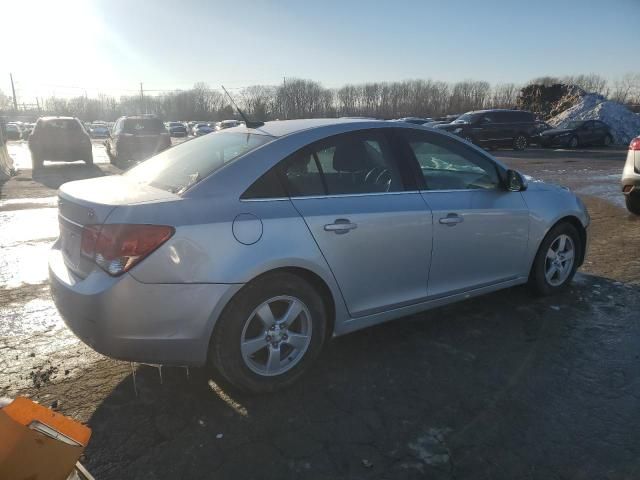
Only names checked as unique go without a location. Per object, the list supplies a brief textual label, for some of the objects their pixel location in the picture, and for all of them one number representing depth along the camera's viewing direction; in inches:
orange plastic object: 60.2
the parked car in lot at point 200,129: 2010.2
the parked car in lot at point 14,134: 1667.0
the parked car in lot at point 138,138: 660.1
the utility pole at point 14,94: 3895.2
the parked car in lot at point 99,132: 2123.0
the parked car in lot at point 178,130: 2148.6
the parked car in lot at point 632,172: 304.3
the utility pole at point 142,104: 4309.1
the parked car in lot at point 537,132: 1048.4
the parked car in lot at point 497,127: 992.9
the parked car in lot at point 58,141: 620.1
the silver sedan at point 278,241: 103.6
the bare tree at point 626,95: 2719.0
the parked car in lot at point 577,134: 1040.2
